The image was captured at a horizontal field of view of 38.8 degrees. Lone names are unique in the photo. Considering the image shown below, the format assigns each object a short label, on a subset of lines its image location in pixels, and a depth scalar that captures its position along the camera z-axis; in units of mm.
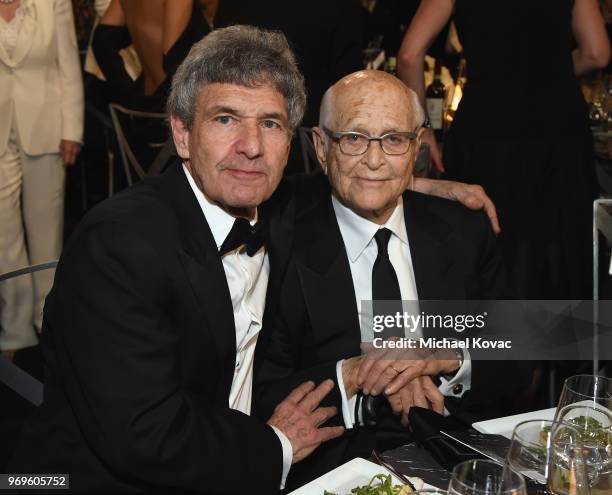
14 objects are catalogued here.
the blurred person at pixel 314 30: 3559
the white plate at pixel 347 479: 1354
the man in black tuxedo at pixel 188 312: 1587
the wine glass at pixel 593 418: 1285
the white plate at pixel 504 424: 1563
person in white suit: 3965
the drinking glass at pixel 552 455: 1226
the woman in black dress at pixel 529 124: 3248
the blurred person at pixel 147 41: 3994
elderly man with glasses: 2090
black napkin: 1458
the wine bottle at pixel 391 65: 4921
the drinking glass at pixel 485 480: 1071
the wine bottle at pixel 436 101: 4172
